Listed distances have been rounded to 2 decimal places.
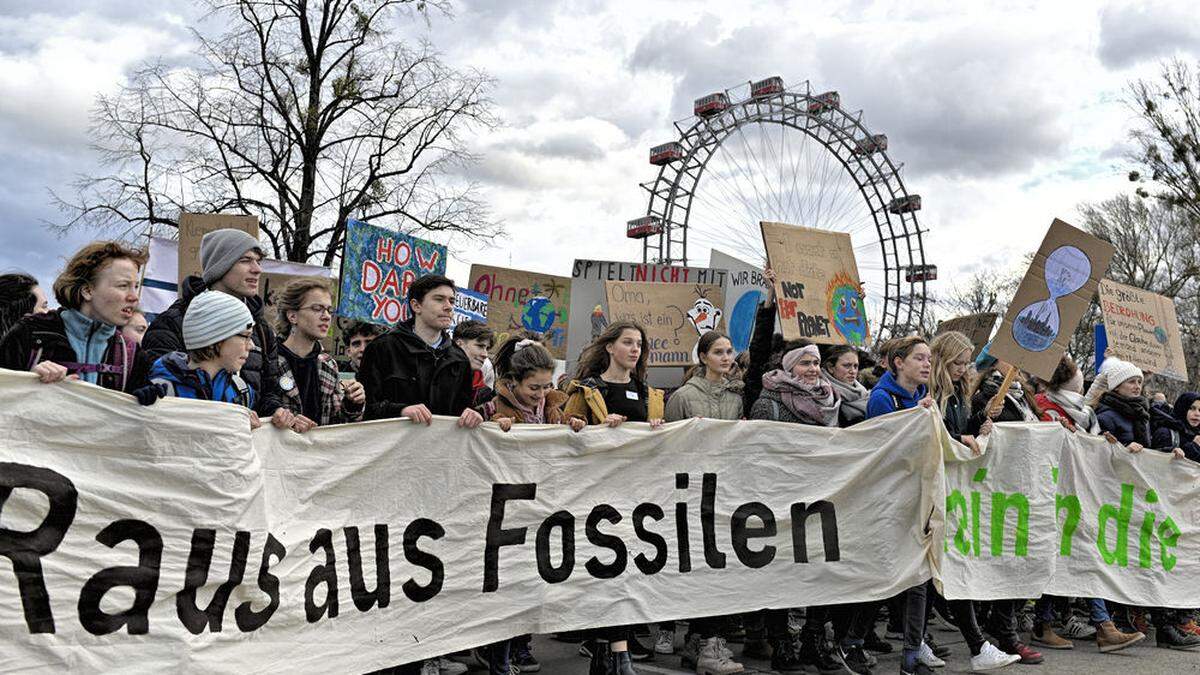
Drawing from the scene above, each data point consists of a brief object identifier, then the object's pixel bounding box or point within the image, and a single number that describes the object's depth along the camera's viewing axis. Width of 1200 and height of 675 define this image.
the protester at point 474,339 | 6.11
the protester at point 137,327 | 4.82
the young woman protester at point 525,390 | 4.92
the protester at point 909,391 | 5.17
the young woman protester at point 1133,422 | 6.43
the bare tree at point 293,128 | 20.36
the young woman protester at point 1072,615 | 6.15
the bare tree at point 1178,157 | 18.61
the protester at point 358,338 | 6.46
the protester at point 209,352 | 3.68
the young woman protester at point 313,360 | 4.41
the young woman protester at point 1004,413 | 5.58
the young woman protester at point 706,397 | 5.38
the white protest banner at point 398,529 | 3.29
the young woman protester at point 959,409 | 5.39
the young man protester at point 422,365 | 4.54
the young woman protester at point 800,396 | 5.49
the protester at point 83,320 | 3.54
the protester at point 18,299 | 4.41
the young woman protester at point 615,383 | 5.18
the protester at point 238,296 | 4.00
